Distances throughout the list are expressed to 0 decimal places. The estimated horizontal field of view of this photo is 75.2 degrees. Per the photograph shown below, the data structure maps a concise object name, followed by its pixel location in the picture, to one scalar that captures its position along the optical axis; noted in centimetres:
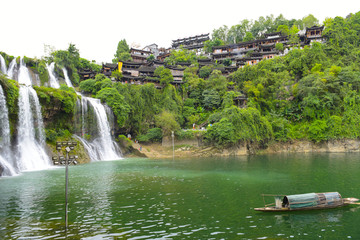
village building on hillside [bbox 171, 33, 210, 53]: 10708
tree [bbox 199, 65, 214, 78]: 7151
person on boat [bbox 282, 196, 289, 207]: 1191
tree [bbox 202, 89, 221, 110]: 5788
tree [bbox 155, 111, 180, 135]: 4691
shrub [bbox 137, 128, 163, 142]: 4750
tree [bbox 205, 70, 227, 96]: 6041
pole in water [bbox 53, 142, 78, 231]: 1074
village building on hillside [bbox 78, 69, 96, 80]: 6672
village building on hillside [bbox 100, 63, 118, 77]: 6884
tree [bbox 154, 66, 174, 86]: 5903
